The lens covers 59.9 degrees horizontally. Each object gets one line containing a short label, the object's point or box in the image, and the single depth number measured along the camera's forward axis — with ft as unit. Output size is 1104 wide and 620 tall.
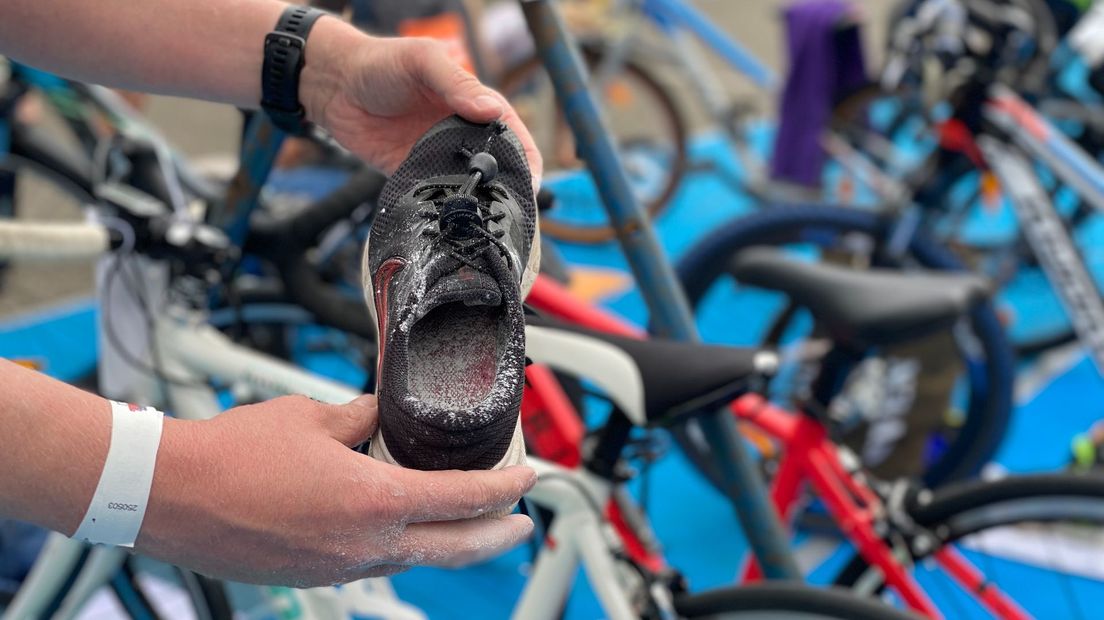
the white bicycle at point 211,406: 4.08
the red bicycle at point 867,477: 4.29
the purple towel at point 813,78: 11.54
